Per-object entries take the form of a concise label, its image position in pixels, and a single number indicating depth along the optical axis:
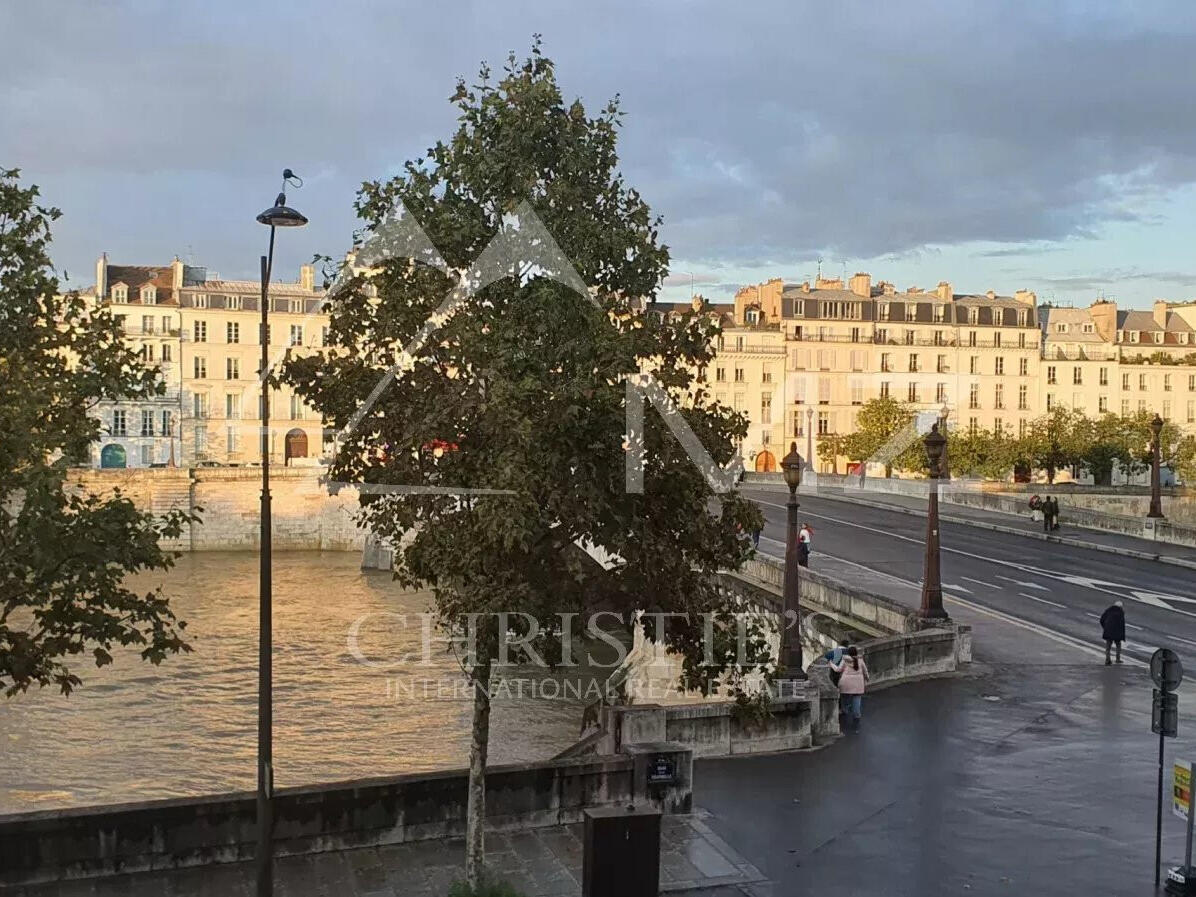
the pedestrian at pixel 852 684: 18.84
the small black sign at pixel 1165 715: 12.62
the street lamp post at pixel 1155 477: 49.53
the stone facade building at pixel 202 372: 94.44
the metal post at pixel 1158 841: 12.23
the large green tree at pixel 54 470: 11.46
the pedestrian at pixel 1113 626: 23.95
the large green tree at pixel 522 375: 11.34
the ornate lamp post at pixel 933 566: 24.89
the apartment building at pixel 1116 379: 110.56
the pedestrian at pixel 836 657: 19.56
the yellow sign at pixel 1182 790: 12.00
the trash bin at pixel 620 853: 11.45
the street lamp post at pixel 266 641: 11.10
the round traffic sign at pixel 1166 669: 12.44
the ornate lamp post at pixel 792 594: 20.47
